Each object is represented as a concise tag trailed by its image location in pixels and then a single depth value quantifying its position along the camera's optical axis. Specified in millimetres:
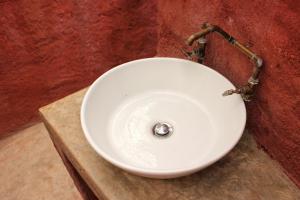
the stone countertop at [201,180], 912
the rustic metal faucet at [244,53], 902
